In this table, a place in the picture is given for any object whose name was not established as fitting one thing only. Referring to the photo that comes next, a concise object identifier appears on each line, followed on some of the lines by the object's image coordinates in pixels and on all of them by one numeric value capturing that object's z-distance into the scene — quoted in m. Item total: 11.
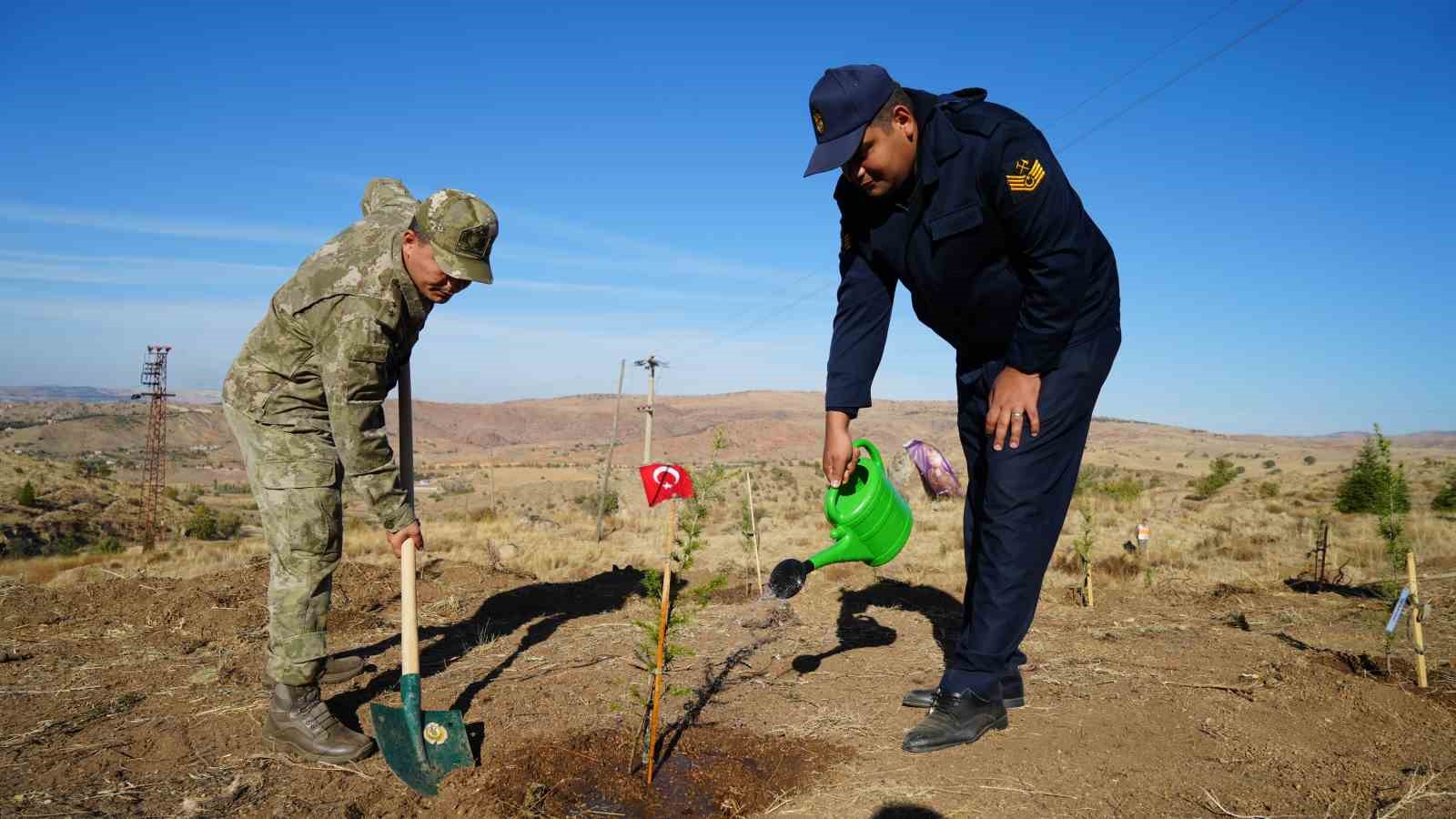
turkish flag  2.97
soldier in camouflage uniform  3.20
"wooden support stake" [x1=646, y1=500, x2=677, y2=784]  2.85
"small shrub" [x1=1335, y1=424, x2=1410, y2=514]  13.12
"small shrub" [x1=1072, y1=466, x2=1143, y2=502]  19.69
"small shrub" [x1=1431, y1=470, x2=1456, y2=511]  14.77
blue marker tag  4.02
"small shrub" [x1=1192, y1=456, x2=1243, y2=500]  20.88
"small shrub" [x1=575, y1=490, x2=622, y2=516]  22.04
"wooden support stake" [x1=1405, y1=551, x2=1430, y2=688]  3.79
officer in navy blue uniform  2.66
